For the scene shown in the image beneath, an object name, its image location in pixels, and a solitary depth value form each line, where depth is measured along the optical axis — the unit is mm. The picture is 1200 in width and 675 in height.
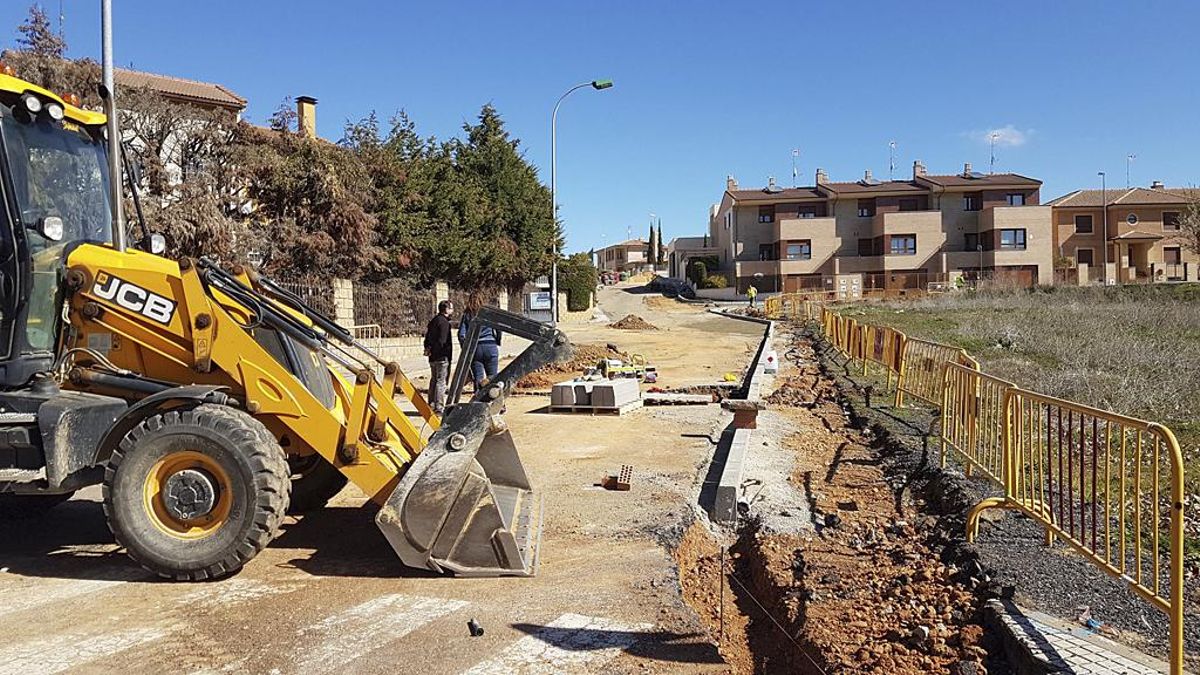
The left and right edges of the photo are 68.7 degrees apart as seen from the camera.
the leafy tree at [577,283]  47603
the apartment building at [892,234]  63250
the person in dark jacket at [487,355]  13176
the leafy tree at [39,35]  19984
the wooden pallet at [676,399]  13820
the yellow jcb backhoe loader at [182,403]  5324
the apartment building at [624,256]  149375
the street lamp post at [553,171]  28408
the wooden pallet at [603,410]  12812
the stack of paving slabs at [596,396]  12781
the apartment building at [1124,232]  69688
